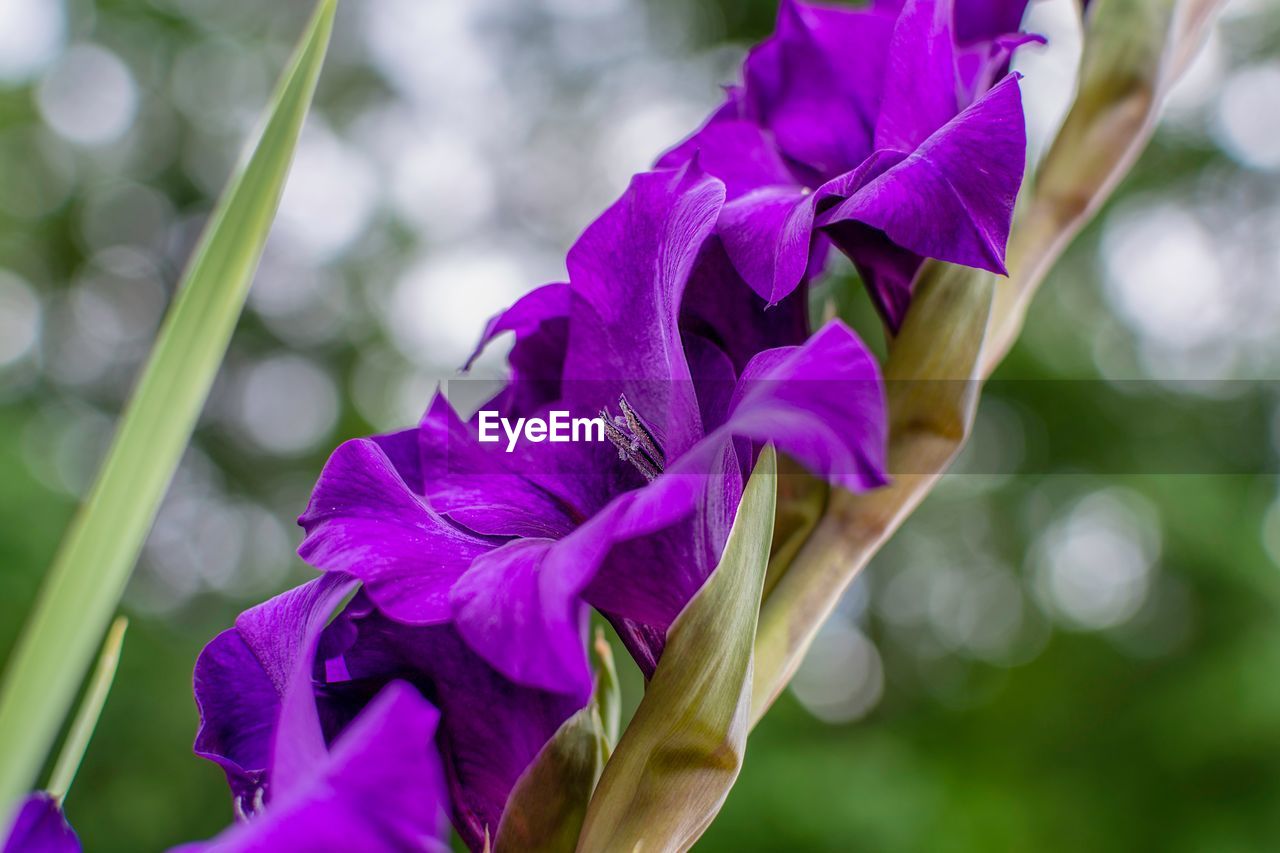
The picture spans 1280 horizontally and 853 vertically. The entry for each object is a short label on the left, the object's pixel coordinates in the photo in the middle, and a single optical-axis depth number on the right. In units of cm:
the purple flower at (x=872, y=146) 41
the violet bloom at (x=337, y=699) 39
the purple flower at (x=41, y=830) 39
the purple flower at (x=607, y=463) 37
